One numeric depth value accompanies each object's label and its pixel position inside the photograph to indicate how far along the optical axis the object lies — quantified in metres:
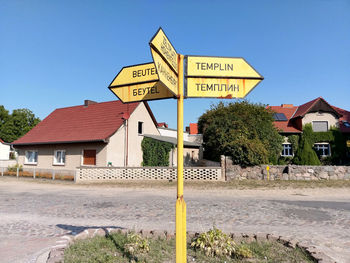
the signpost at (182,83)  2.95
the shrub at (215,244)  3.77
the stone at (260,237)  4.45
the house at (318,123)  28.02
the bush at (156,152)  22.27
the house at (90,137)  20.43
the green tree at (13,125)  54.32
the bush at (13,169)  20.33
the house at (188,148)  22.80
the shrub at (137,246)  3.84
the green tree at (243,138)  17.81
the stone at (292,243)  4.11
